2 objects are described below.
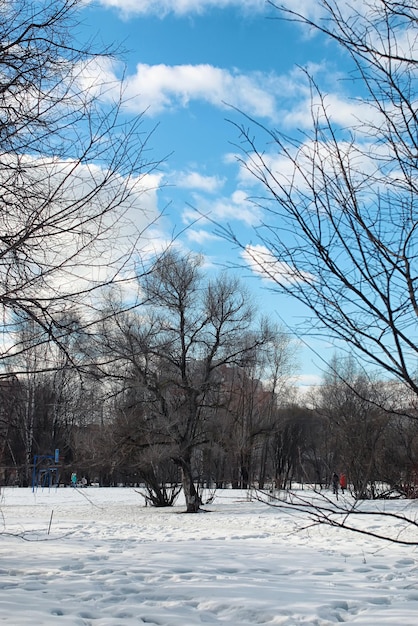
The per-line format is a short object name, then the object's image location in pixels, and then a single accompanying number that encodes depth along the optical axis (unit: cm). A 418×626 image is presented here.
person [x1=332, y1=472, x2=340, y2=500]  3002
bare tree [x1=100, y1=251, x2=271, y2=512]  2270
